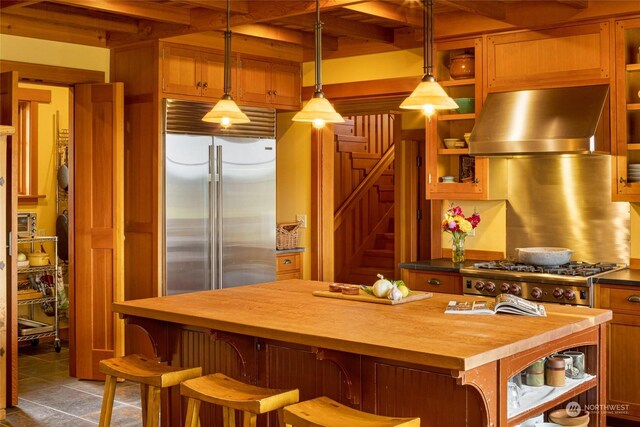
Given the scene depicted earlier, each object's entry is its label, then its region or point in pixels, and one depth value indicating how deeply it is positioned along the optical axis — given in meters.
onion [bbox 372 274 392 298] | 4.09
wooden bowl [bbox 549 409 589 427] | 3.69
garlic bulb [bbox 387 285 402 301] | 4.03
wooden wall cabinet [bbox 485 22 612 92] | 5.36
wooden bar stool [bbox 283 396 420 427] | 3.04
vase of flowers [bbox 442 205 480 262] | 5.98
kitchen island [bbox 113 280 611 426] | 3.06
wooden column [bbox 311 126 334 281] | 7.32
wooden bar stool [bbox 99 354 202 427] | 3.70
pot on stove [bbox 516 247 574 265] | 5.48
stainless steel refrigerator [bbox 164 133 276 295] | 6.21
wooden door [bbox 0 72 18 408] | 5.60
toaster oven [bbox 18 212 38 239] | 7.32
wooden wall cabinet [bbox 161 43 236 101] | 6.18
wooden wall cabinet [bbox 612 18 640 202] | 5.26
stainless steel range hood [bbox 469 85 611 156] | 5.20
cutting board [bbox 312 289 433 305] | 4.04
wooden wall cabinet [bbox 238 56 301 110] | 6.73
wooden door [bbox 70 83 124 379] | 6.21
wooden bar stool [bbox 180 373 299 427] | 3.29
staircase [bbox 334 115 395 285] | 9.70
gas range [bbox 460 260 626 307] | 5.01
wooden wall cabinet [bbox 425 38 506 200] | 5.92
